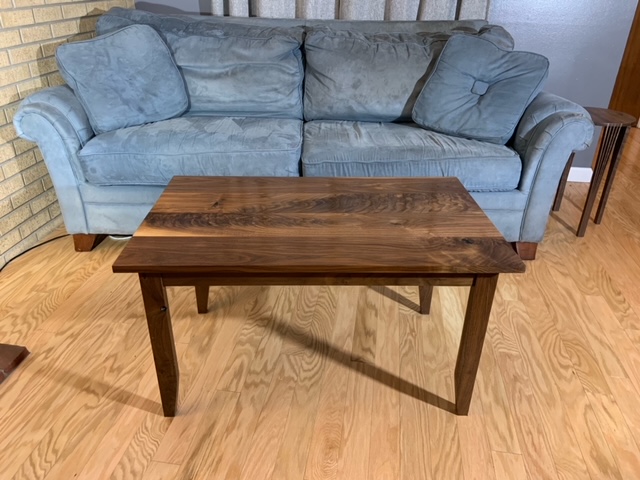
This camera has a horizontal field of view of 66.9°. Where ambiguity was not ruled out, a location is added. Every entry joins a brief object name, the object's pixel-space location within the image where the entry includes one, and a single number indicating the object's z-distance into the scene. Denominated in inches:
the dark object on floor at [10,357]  60.2
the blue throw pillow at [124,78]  82.4
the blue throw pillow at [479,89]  84.1
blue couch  80.4
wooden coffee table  46.1
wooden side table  87.2
